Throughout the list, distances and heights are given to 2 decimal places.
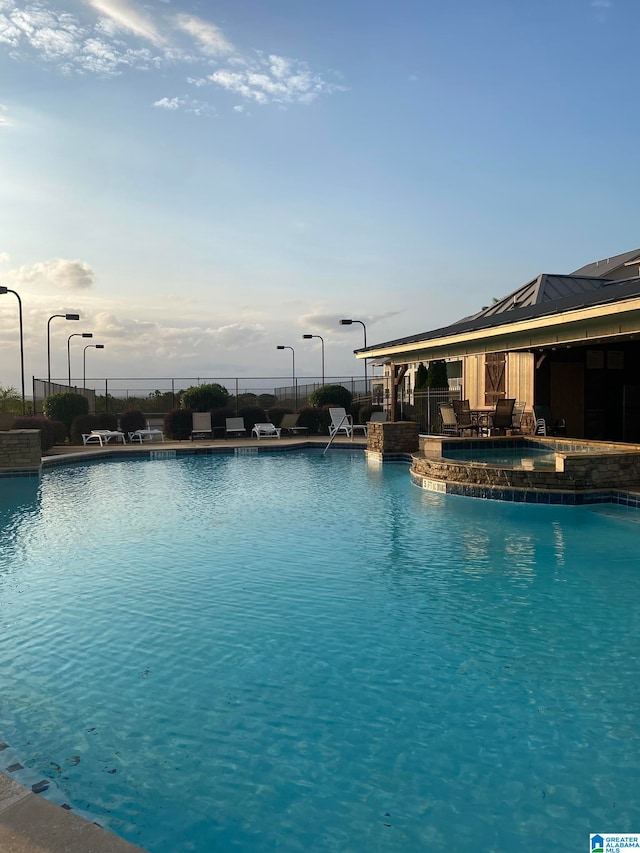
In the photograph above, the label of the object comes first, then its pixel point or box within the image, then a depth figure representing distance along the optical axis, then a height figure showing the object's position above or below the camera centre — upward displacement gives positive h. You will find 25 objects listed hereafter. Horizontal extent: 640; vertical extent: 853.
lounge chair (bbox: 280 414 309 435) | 22.91 -0.47
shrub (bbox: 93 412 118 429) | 21.42 -0.15
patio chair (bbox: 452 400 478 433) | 15.68 -0.28
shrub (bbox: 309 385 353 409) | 24.31 +0.62
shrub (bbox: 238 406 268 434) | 23.09 -0.10
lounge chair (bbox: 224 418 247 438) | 21.53 -0.41
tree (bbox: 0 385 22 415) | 21.92 +0.61
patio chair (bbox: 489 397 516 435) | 14.77 -0.16
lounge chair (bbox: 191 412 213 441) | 21.30 -0.34
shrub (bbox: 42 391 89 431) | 20.84 +0.34
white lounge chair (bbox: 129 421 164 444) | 20.25 -0.72
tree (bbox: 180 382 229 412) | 23.73 +0.61
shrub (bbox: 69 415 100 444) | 20.98 -0.27
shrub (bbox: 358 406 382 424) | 24.06 -0.08
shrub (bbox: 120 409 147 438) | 21.55 -0.17
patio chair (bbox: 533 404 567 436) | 15.58 -0.35
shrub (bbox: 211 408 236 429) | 22.36 -0.08
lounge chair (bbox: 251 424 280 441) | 20.86 -0.61
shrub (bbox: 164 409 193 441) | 22.02 -0.38
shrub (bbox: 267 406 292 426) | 23.83 -0.05
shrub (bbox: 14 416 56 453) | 17.30 -0.24
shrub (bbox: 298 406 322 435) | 23.05 -0.23
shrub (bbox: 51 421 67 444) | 19.84 -0.50
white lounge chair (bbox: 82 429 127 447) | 19.62 -0.65
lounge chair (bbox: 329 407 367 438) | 18.90 -0.37
